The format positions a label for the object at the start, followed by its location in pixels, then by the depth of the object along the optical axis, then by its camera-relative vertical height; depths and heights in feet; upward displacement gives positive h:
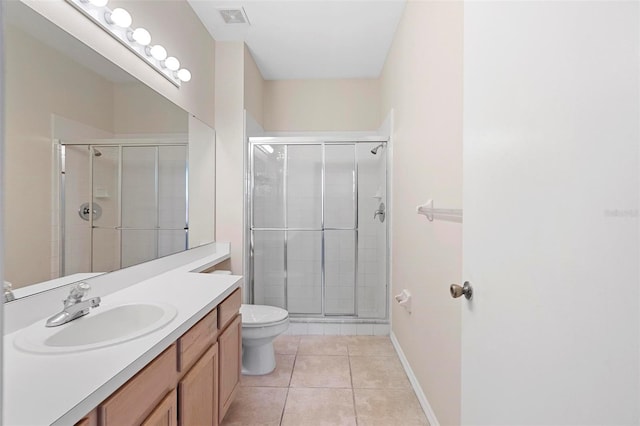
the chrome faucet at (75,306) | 3.40 -1.22
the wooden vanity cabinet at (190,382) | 2.66 -2.05
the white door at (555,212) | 1.40 -0.01
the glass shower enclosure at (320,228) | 9.70 -0.62
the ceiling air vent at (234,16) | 7.12 +4.82
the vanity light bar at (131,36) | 4.33 +2.97
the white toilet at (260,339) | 6.64 -3.01
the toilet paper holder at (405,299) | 6.68 -2.11
